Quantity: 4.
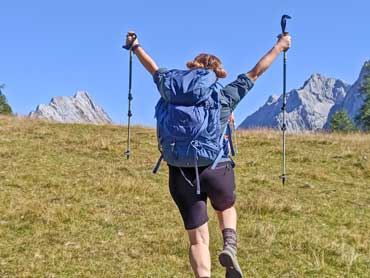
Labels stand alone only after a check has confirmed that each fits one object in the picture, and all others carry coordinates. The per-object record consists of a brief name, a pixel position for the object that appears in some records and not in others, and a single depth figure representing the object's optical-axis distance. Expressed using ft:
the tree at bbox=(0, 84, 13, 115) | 255.70
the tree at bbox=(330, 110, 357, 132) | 235.81
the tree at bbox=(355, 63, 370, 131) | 208.64
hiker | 14.06
